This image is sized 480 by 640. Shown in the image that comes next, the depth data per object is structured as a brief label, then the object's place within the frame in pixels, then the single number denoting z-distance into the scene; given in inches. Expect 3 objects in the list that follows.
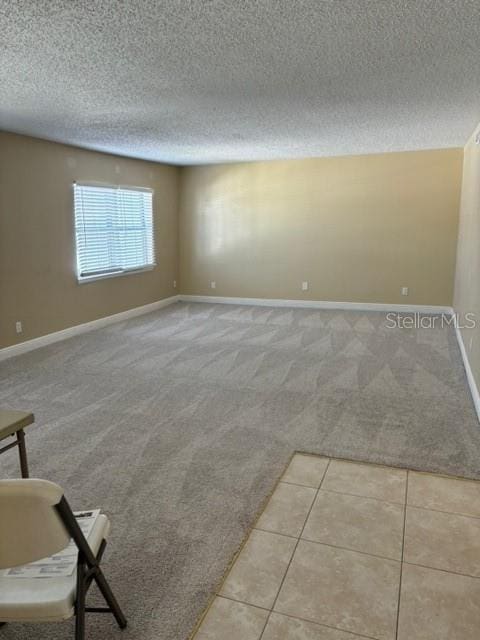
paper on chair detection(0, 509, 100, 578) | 53.8
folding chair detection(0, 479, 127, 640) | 42.3
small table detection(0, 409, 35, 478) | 72.8
